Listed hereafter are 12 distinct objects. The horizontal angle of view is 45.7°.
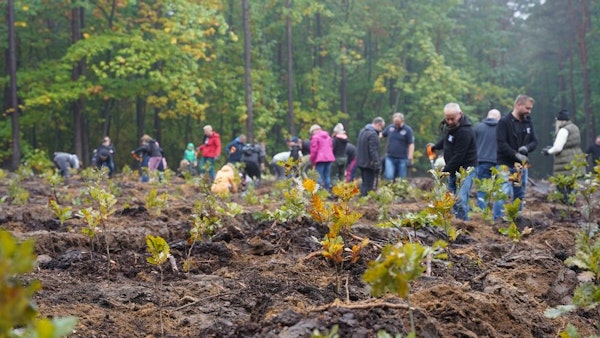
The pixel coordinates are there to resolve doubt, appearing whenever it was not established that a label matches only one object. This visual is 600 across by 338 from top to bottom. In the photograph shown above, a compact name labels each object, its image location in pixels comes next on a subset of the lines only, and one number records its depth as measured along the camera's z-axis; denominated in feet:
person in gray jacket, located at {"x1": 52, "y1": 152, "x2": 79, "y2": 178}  70.74
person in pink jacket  50.01
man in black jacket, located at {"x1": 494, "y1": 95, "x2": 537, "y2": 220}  29.07
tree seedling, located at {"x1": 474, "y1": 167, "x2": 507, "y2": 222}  23.04
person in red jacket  65.00
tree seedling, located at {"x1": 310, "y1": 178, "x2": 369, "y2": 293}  13.76
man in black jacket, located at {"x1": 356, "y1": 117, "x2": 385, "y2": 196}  44.34
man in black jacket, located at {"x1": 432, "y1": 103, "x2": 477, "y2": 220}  28.30
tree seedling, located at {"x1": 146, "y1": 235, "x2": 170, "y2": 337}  13.23
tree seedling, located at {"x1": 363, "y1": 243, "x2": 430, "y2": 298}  7.78
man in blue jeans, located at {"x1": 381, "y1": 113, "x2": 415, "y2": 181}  45.98
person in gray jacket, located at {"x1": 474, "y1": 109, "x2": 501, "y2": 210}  33.22
